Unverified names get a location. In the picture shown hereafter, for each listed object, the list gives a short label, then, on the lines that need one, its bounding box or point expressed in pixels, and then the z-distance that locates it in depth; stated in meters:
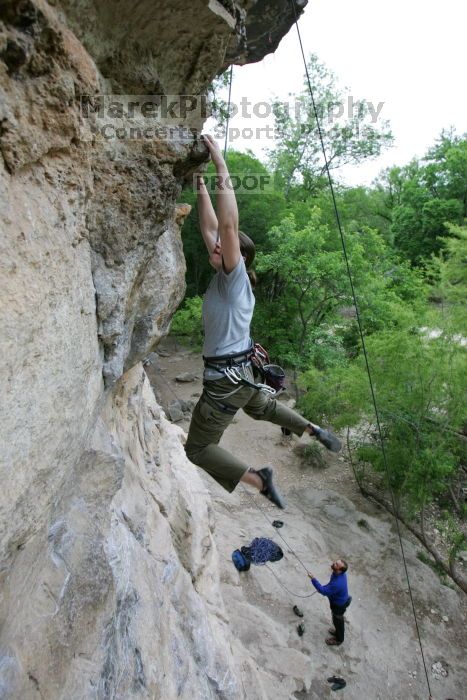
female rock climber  3.19
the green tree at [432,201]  22.69
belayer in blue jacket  6.19
